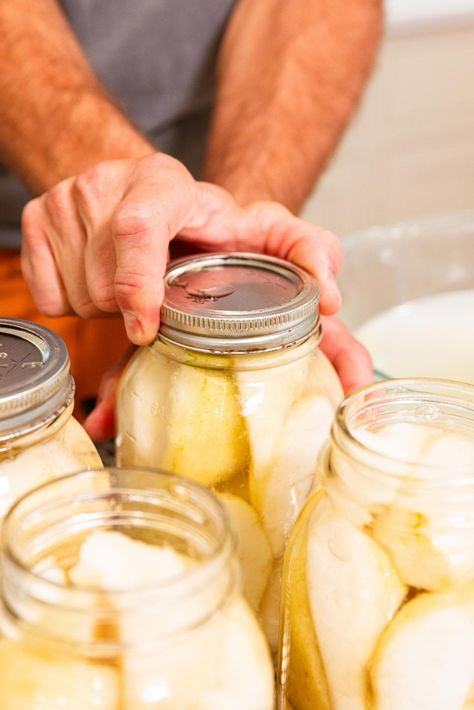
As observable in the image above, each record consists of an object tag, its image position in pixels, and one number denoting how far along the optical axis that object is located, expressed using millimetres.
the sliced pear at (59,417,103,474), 418
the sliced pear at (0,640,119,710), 289
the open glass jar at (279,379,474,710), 348
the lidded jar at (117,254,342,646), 447
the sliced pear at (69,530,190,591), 299
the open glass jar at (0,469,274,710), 282
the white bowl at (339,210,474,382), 711
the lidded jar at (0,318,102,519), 377
